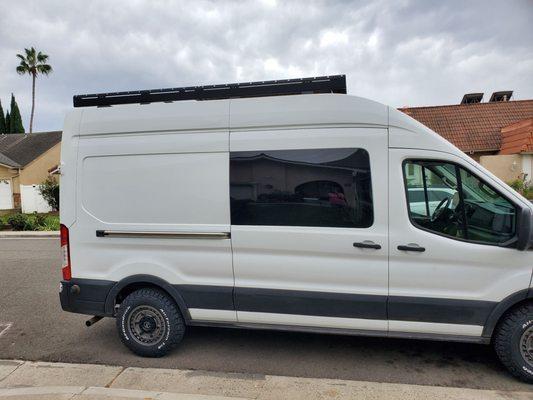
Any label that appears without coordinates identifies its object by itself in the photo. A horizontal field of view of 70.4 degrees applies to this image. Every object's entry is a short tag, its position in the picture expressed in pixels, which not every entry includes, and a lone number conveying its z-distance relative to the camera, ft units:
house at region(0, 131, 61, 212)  81.82
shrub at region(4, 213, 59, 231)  55.77
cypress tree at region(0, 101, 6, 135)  148.30
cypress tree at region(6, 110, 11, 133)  149.89
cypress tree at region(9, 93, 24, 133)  148.77
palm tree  137.90
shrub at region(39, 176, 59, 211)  78.74
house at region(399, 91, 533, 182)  59.47
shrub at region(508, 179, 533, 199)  53.46
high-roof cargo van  10.56
